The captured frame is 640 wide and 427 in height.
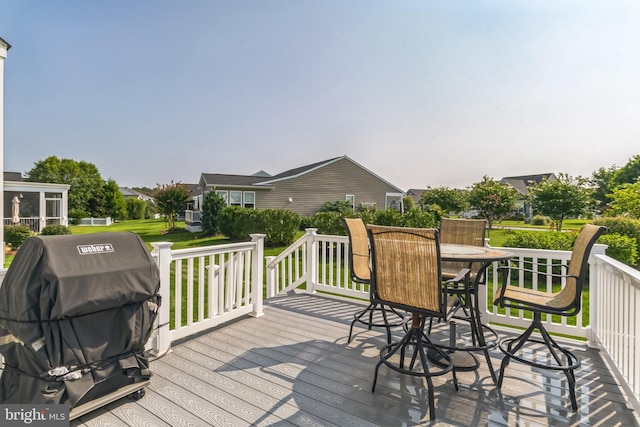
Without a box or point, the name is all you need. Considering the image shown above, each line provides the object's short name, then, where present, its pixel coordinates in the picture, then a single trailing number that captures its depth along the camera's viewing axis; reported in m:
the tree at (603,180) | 34.75
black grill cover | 1.76
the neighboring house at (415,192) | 45.12
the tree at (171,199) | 18.19
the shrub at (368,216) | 9.26
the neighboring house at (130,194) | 46.94
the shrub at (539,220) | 25.14
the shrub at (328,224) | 9.70
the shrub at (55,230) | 12.72
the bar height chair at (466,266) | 2.66
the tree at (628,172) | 34.07
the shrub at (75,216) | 25.39
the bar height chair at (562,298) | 2.25
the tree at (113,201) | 29.94
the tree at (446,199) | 24.14
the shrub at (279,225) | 12.68
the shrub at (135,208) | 33.88
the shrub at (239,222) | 13.07
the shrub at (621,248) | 6.93
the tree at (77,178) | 28.48
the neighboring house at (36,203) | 15.93
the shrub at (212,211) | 15.77
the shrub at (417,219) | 9.39
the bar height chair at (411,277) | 2.12
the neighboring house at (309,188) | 18.34
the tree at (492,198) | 15.88
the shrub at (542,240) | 6.20
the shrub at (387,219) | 9.14
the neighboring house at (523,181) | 34.56
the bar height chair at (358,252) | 3.41
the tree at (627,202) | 11.42
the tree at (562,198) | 14.34
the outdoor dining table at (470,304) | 2.50
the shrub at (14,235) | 11.64
